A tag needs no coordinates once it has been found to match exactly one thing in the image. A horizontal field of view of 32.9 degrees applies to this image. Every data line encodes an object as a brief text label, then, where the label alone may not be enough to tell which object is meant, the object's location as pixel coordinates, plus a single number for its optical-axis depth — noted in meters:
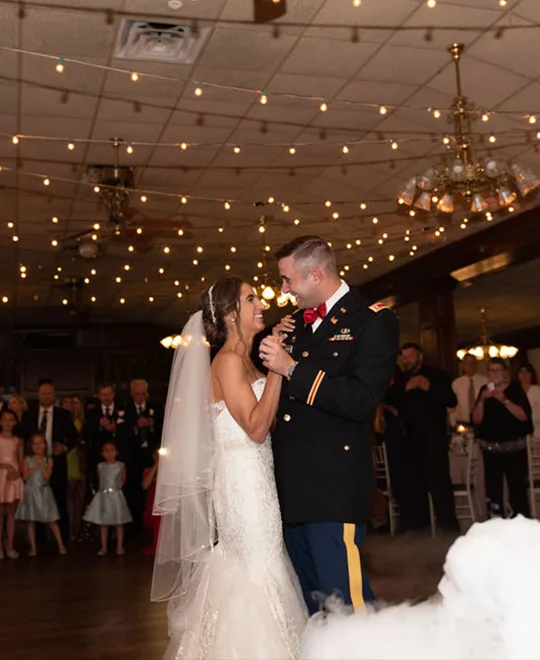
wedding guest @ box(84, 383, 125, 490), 8.69
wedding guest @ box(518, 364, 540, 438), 8.73
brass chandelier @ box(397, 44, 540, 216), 5.69
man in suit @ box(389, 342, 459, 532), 6.98
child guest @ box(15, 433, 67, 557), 8.07
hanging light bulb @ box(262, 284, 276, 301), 9.41
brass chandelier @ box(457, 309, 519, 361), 14.94
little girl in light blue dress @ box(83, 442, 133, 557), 7.81
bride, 2.94
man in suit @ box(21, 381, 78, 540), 8.69
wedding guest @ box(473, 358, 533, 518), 7.28
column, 11.75
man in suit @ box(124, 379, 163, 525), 8.80
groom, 2.61
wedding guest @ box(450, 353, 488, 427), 8.99
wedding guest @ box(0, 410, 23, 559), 7.82
